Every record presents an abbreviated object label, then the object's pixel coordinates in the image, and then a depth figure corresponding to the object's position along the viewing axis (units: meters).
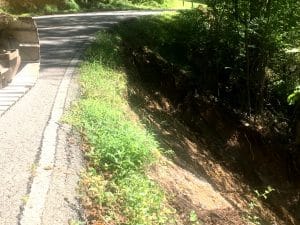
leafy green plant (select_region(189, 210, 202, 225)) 4.23
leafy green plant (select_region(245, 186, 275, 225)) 5.71
